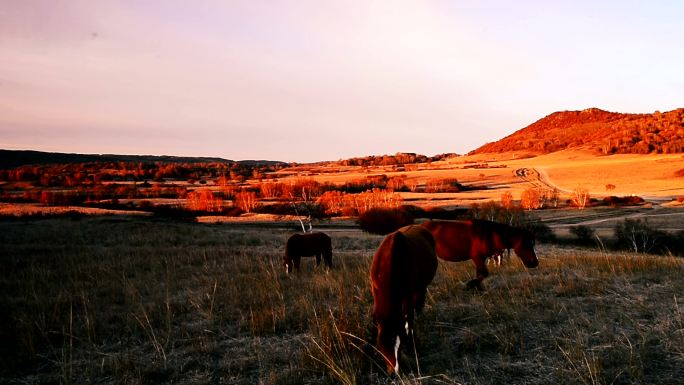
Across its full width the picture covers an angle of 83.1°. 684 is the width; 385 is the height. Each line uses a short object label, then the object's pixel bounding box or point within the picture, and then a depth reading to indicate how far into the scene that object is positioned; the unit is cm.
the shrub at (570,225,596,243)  3656
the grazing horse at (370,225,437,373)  420
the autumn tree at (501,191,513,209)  4986
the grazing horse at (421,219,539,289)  777
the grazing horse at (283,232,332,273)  1341
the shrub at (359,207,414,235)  4612
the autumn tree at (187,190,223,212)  6284
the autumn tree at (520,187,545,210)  6456
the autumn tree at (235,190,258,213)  6456
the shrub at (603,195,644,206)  6030
